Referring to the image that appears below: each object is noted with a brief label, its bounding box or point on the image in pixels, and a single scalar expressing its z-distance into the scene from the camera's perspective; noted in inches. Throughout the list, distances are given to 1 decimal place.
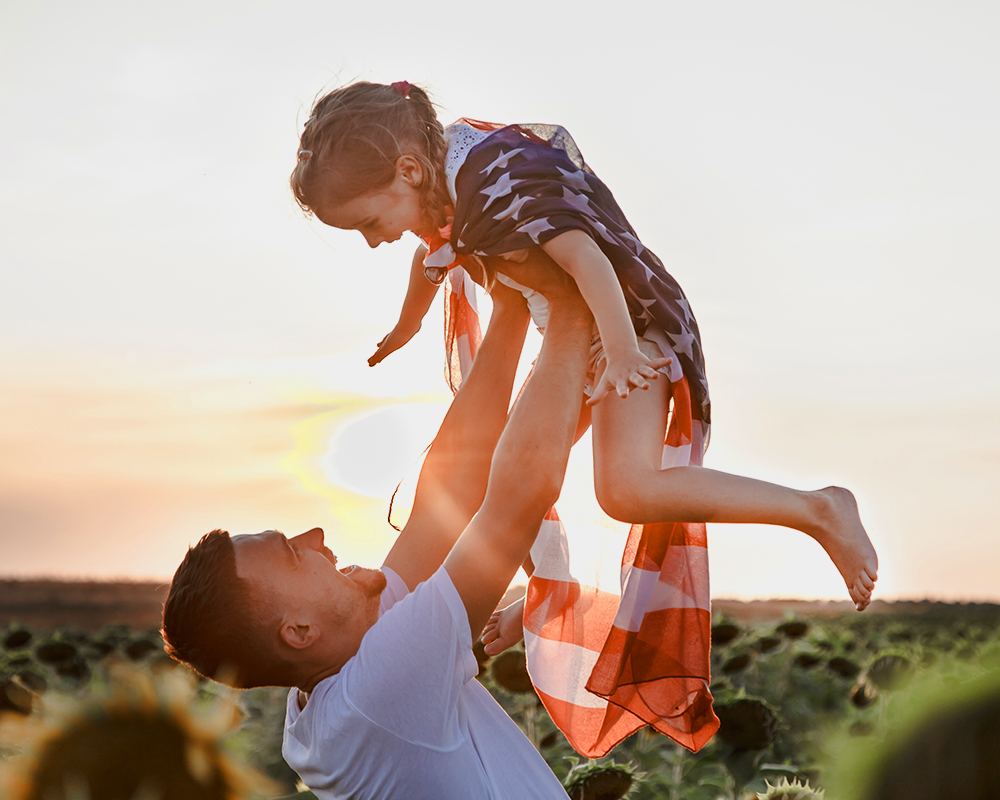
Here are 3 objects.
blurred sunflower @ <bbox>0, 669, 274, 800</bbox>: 61.4
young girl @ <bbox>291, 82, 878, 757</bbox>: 95.1
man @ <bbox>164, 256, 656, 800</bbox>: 73.4
